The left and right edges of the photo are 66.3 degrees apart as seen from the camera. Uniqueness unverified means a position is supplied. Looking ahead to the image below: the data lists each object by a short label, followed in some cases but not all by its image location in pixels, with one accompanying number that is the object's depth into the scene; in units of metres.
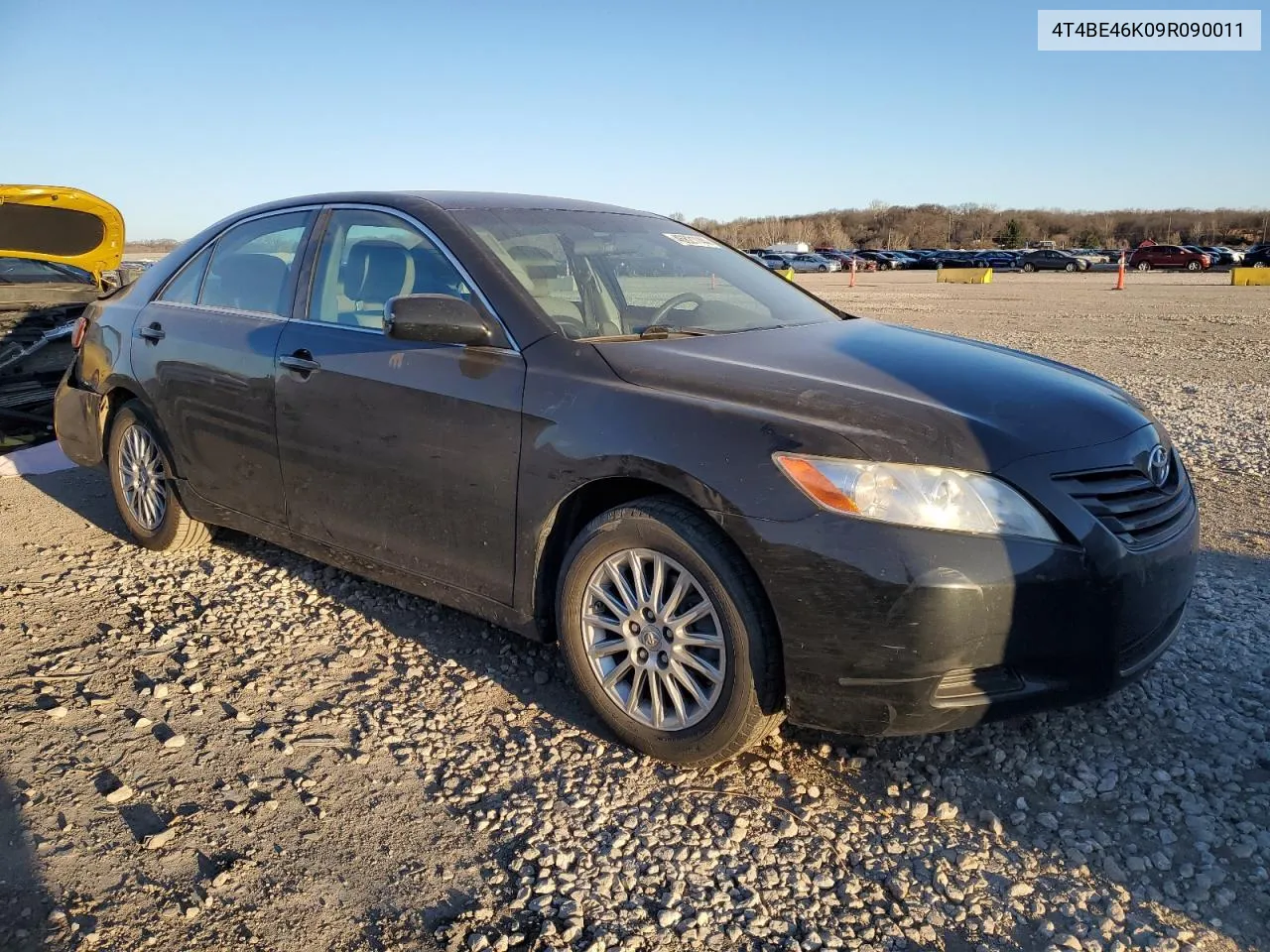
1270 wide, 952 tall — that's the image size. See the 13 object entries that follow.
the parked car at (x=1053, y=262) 54.19
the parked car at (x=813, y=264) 61.72
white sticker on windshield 4.30
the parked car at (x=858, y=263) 65.44
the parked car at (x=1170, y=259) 49.09
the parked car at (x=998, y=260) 58.88
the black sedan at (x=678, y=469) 2.57
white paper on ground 6.62
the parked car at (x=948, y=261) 63.08
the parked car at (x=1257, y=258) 49.03
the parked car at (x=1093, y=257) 59.53
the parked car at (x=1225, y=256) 52.97
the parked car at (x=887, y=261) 67.25
